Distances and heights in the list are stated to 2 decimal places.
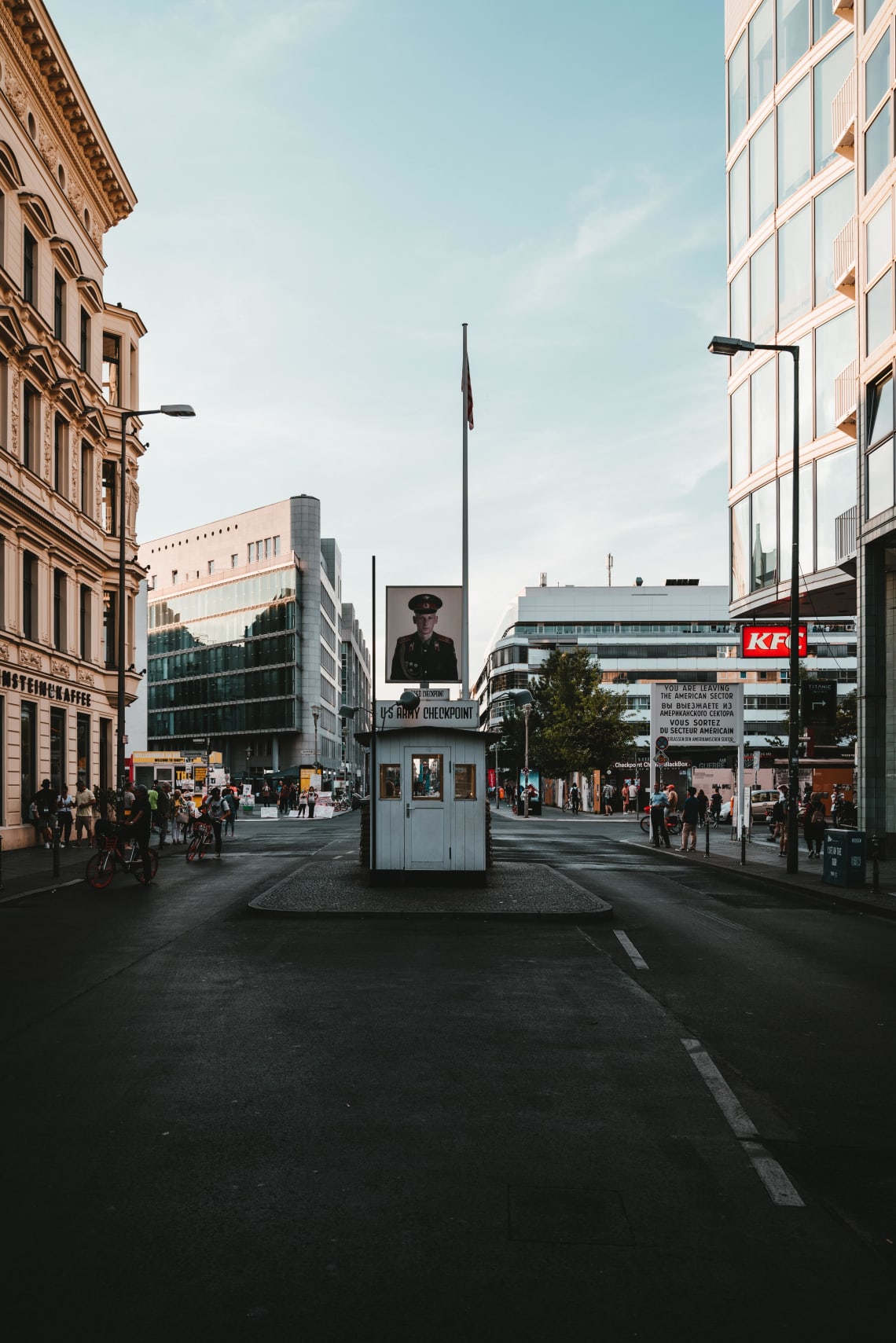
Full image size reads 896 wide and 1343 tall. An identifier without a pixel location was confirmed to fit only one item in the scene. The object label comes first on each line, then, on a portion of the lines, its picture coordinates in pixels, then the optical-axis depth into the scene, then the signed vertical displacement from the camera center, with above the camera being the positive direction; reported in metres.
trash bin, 20.52 -2.22
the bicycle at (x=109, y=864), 20.86 -2.44
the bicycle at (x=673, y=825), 40.44 -3.39
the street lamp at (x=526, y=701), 61.66 +1.72
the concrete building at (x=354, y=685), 153.25 +6.53
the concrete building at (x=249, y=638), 101.19 +8.50
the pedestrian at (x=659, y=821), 34.12 -2.63
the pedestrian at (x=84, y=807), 34.66 -2.33
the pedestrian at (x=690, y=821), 31.62 -2.41
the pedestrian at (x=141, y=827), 21.50 -1.79
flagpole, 23.06 +2.36
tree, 70.88 +0.50
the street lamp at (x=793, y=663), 22.78 +1.37
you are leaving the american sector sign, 34.59 +0.51
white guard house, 19.00 -1.06
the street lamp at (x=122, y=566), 28.80 +4.09
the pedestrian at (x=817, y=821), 28.44 -2.19
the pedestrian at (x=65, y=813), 32.41 -2.32
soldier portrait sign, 21.69 +1.91
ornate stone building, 30.39 +9.10
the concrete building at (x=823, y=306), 26.91 +11.76
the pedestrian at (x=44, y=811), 30.81 -2.18
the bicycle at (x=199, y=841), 28.45 -2.71
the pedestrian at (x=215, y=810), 29.16 -2.12
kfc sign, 35.34 +2.72
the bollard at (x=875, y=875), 19.39 -2.38
